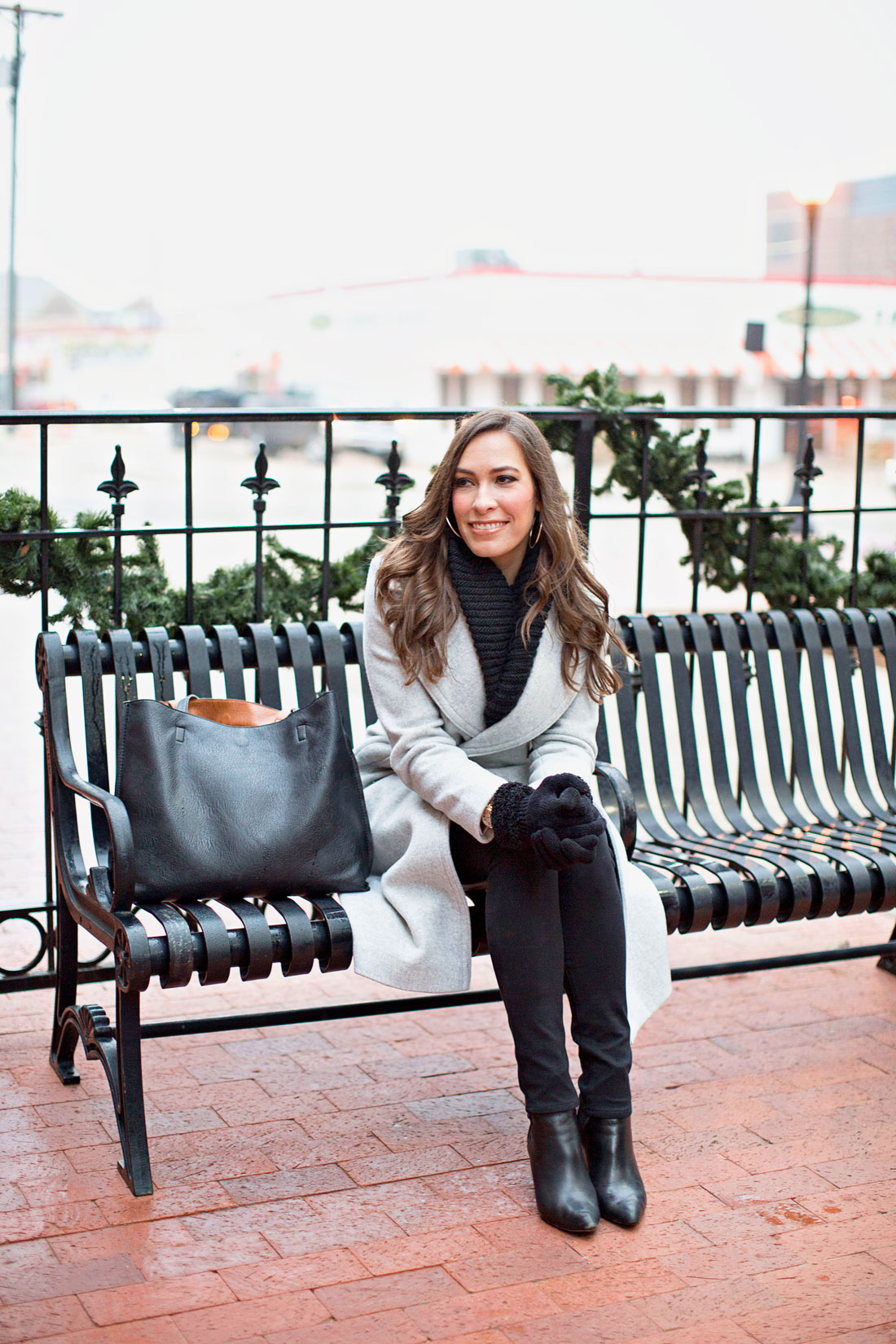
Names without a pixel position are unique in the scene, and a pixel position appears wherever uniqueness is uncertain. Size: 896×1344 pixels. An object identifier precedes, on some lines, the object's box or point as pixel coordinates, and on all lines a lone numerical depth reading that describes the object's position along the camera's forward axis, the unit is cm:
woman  247
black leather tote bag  260
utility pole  1466
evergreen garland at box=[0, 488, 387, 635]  332
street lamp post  1515
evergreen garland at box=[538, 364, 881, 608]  399
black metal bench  251
